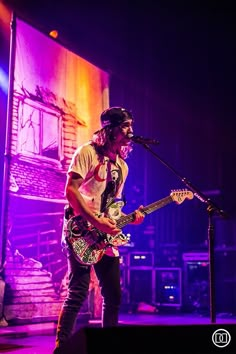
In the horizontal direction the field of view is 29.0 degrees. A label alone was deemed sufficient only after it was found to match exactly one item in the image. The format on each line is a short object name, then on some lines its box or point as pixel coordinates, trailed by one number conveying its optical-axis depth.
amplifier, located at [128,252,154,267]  8.23
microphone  3.55
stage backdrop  5.03
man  3.14
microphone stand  3.52
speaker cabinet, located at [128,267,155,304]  8.09
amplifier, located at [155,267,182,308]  7.79
